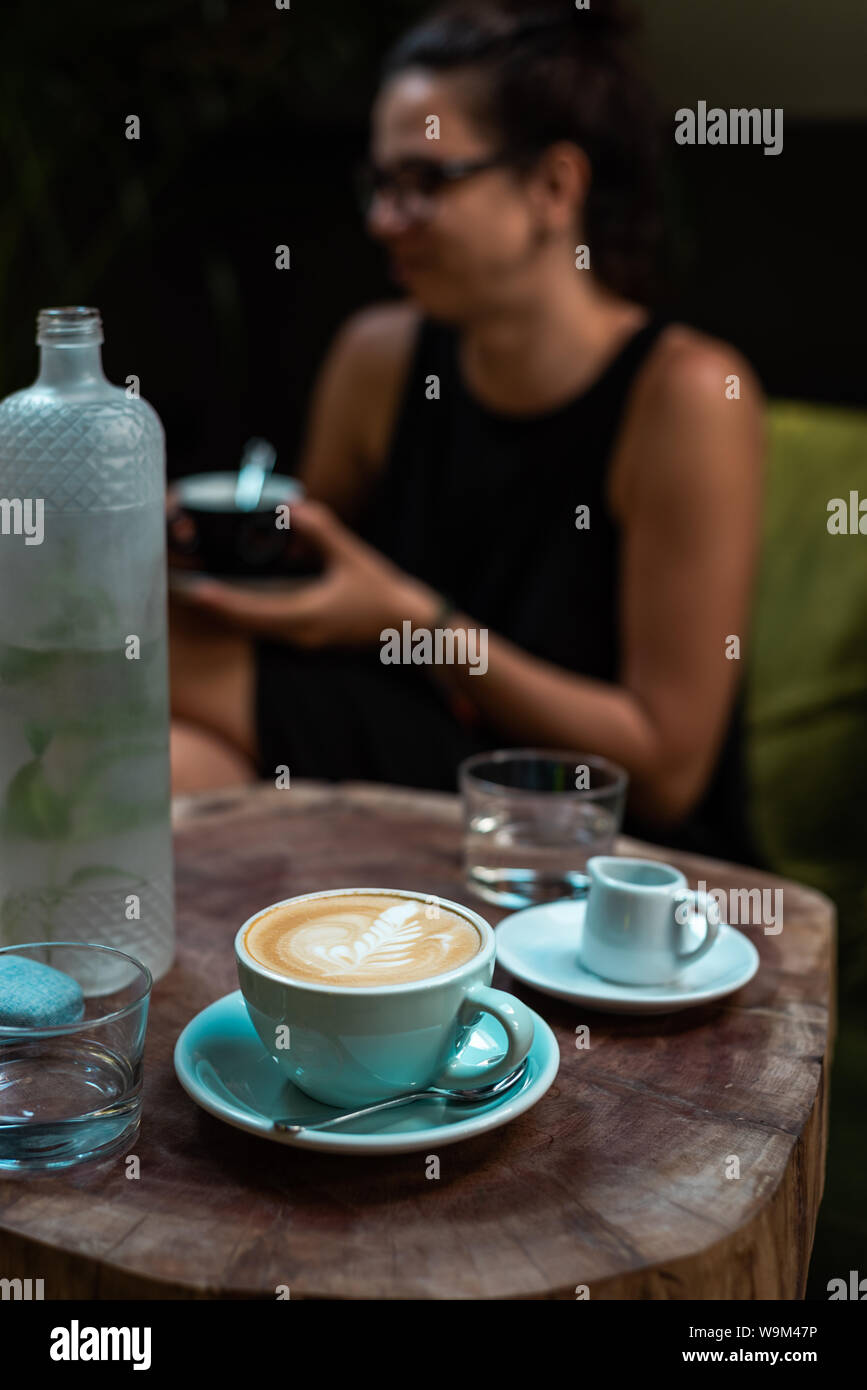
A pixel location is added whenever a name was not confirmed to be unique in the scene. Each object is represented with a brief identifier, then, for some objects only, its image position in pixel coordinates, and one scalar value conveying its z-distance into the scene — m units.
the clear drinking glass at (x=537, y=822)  1.00
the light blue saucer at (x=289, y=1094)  0.62
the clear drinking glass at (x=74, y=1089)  0.66
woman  1.58
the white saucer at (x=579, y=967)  0.80
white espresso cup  0.80
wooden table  0.59
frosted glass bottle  0.75
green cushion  1.88
